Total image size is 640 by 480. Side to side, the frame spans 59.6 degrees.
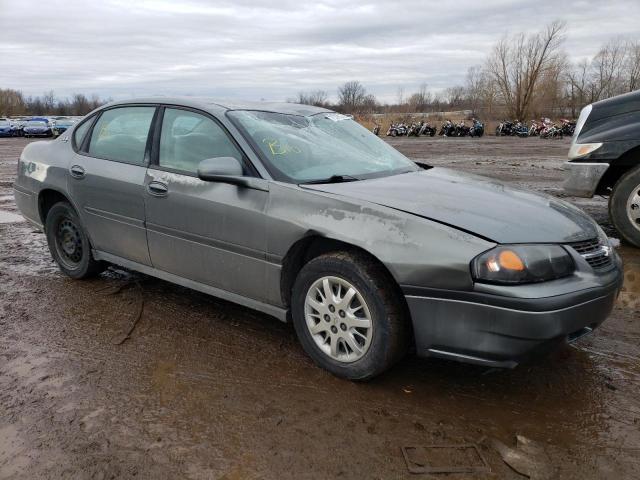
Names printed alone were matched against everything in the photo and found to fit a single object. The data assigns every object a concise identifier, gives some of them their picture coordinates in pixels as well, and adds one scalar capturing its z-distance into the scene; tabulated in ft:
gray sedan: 8.63
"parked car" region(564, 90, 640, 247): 18.57
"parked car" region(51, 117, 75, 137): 122.31
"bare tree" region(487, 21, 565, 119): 186.80
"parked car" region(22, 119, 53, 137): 119.14
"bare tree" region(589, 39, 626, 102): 221.05
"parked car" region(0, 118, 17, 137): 126.11
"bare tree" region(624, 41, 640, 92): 208.66
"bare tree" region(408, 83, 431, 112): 298.15
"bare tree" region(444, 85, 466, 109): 292.53
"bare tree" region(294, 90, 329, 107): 237.66
